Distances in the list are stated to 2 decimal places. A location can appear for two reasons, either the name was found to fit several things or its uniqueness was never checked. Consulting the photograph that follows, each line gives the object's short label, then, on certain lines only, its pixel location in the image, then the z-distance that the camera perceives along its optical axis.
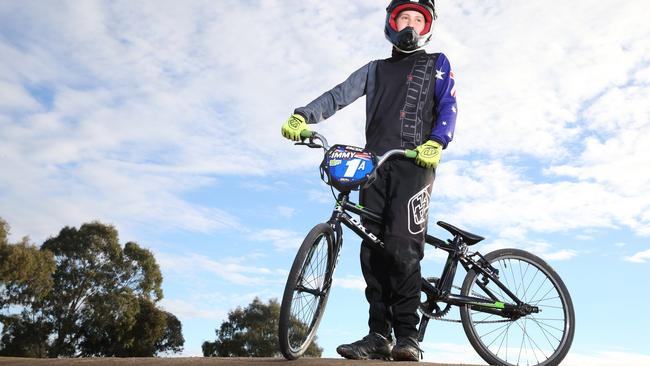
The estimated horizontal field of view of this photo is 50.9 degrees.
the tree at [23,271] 34.38
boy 5.70
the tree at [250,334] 43.47
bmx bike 5.22
